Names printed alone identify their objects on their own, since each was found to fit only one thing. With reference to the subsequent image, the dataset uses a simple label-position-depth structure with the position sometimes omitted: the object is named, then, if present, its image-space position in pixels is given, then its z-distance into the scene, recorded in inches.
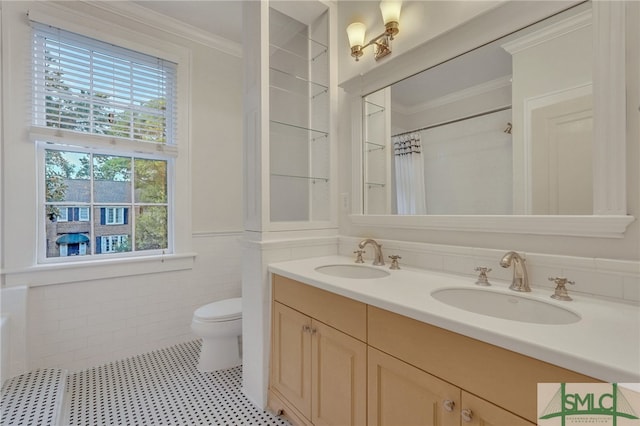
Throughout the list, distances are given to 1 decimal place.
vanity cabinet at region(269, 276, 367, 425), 44.2
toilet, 78.2
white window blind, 76.4
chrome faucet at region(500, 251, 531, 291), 41.9
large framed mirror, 39.2
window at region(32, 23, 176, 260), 77.5
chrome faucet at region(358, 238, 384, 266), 63.4
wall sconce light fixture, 60.0
